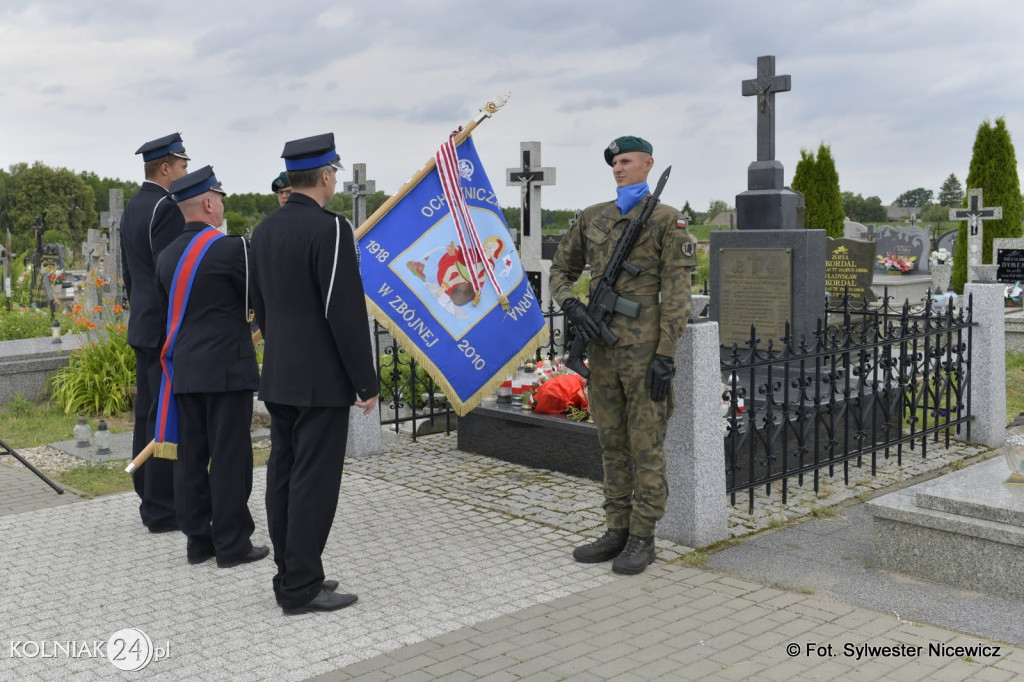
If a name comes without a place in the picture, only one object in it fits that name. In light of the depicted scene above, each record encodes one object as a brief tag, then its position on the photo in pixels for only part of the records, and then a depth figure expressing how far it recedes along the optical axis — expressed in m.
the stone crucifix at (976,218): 21.33
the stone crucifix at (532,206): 11.12
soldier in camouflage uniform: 4.88
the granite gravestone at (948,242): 26.30
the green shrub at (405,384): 8.92
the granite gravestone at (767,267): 8.15
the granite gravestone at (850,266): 15.41
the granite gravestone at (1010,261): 19.30
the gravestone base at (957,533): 4.70
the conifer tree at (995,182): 23.09
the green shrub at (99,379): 9.88
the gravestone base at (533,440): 6.97
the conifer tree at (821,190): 22.50
